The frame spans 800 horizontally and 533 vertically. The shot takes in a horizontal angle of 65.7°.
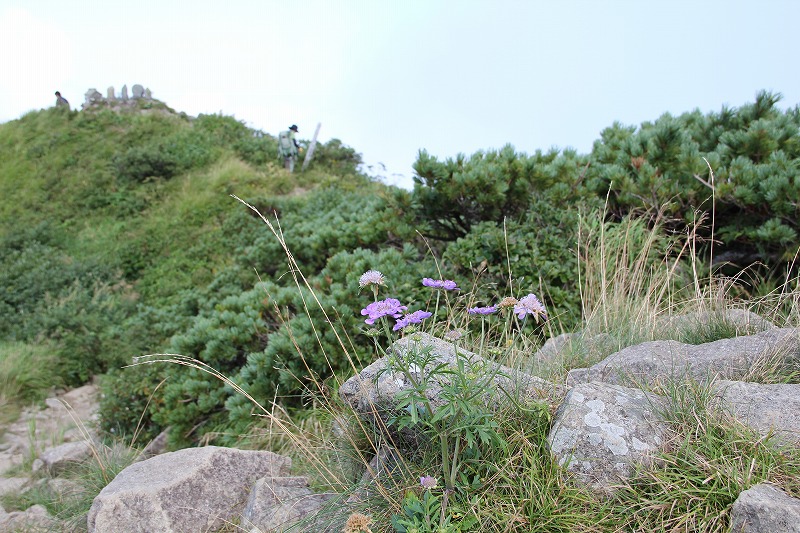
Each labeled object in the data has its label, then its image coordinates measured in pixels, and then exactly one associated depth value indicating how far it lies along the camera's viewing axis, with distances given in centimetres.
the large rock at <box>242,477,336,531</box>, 268
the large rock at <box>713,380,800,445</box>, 233
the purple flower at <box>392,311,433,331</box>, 227
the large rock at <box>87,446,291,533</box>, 288
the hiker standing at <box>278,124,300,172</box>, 1620
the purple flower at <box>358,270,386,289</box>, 232
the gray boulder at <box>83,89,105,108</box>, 2250
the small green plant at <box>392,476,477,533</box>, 209
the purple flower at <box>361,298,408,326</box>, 225
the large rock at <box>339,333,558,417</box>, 256
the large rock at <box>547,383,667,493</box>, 227
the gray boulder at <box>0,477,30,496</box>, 466
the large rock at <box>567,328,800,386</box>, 292
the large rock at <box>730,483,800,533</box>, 191
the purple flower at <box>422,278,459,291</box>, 241
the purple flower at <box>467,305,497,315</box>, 242
